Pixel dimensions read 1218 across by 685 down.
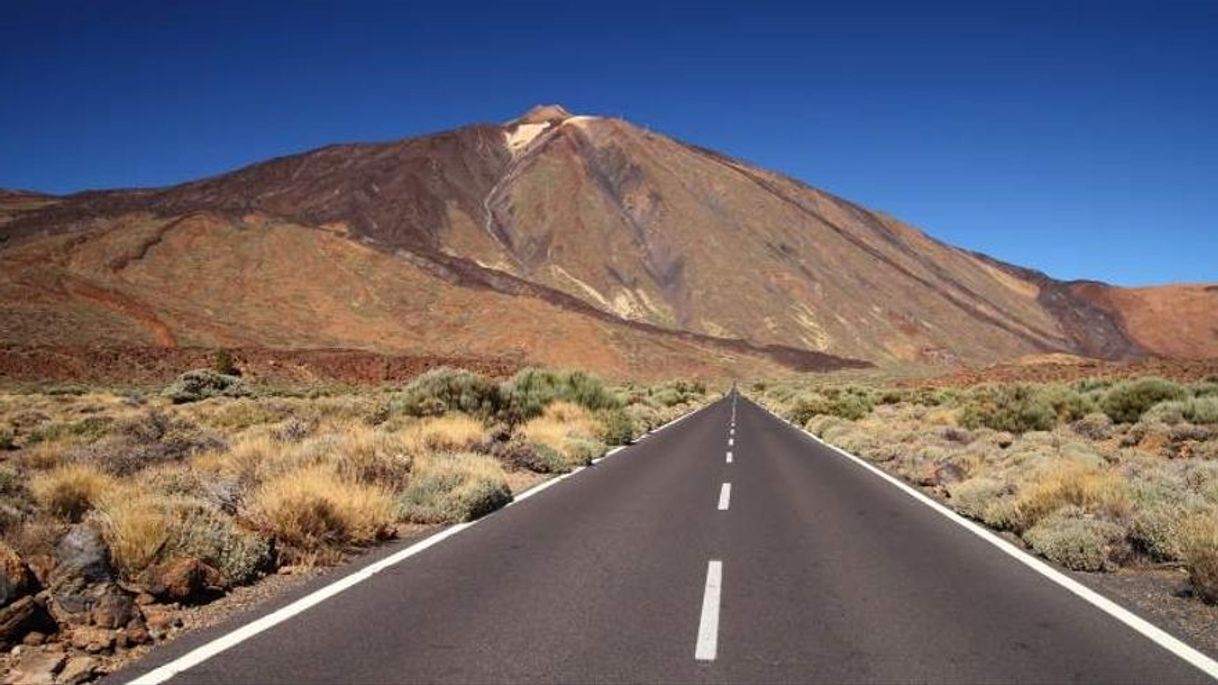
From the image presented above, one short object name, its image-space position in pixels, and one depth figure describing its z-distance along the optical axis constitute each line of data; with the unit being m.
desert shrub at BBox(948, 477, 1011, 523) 11.81
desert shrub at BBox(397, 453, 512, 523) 11.52
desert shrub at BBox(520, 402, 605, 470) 19.44
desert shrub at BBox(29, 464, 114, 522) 10.09
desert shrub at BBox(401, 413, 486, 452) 17.22
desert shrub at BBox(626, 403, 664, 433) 32.38
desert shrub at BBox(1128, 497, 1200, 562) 8.82
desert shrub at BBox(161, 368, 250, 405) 41.28
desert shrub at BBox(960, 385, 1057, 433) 24.53
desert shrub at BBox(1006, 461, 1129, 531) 10.65
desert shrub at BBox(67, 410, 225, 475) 13.89
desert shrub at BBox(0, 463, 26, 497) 10.58
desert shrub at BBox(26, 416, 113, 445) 22.02
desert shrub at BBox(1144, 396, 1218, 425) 22.97
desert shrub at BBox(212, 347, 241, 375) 59.28
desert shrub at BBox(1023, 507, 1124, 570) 8.70
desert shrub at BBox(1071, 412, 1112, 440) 22.42
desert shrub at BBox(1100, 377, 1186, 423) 26.91
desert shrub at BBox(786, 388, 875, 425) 36.56
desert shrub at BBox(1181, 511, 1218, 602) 7.32
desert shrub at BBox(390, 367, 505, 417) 24.16
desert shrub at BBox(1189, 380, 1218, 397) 28.89
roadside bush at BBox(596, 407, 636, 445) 25.28
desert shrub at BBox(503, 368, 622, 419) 28.32
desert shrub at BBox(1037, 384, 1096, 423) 28.00
